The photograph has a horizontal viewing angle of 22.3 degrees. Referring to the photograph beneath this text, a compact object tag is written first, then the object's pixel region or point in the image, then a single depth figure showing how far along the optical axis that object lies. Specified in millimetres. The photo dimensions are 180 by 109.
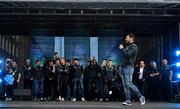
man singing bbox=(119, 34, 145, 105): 14273
